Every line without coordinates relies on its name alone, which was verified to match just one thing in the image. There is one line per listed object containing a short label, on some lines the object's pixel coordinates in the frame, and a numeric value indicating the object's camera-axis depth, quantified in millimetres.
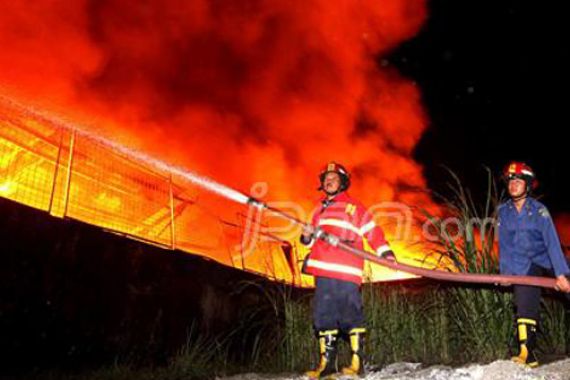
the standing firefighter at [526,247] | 4805
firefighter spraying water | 4941
